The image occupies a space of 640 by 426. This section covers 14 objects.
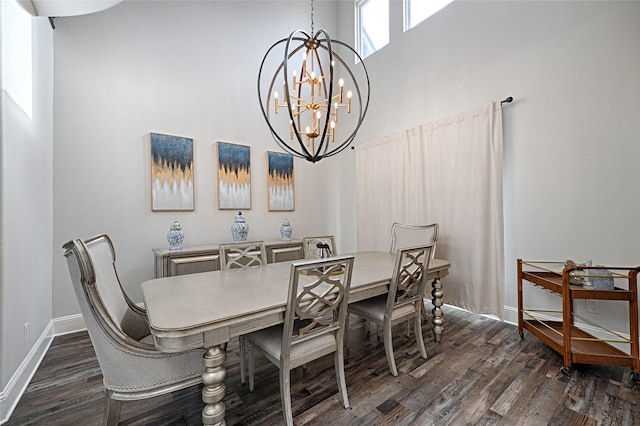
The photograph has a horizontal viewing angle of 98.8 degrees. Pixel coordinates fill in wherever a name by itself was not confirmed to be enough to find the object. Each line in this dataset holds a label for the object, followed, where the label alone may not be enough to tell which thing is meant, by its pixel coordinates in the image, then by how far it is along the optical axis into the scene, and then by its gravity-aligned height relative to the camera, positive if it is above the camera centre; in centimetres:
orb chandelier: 435 +206
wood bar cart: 186 -95
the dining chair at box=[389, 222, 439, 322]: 310 -26
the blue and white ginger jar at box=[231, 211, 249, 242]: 355 -16
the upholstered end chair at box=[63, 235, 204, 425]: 117 -62
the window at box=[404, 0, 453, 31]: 360 +278
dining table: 121 -46
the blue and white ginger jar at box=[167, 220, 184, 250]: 311 -21
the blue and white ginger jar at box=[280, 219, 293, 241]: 403 -22
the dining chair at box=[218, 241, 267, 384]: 240 -33
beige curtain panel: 293 +24
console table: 293 -47
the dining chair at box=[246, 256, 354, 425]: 145 -68
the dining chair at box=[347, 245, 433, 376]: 199 -70
